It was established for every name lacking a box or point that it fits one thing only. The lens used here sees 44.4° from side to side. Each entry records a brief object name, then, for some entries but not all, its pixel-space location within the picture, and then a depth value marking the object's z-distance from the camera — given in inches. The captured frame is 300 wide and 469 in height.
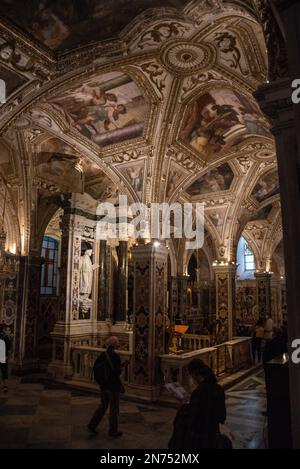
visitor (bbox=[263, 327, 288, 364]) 250.9
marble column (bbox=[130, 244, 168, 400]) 354.9
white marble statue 461.7
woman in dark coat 132.5
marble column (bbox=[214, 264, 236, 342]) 546.9
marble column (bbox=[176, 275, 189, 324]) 772.6
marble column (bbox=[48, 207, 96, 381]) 422.0
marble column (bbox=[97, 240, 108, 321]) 494.3
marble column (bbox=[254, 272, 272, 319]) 727.1
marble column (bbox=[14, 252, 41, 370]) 474.3
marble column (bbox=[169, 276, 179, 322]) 760.5
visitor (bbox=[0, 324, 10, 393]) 339.9
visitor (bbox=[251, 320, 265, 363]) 509.4
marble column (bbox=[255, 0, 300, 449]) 116.6
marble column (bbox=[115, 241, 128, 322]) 526.0
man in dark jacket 236.7
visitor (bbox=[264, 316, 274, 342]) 431.3
